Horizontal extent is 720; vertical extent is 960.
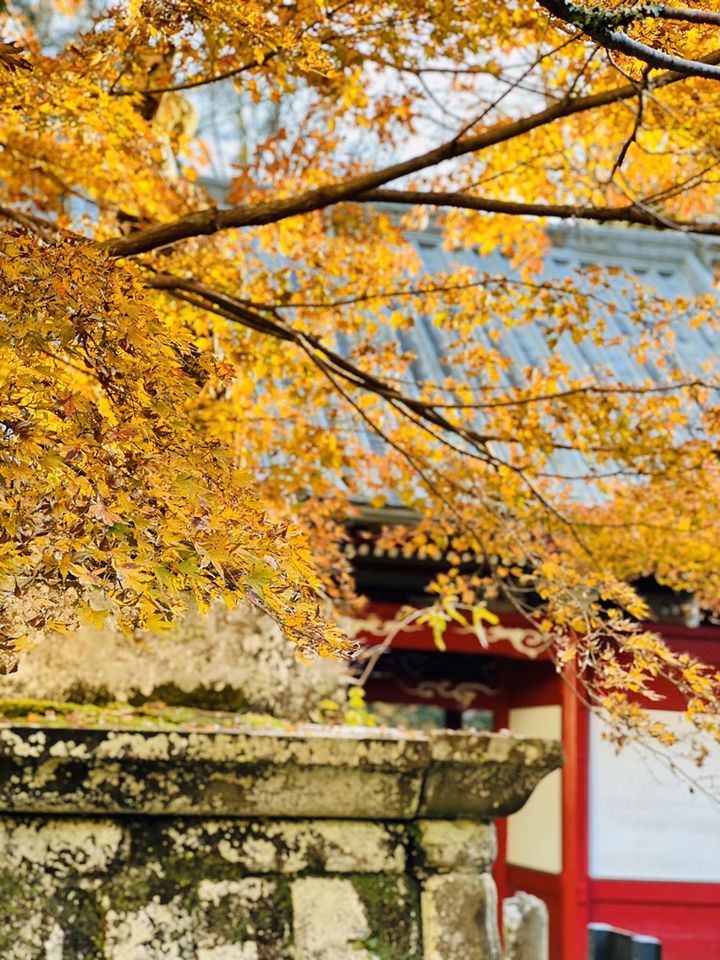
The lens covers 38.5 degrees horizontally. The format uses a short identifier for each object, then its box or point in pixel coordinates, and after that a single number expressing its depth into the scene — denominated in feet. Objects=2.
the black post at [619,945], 8.48
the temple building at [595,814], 23.62
